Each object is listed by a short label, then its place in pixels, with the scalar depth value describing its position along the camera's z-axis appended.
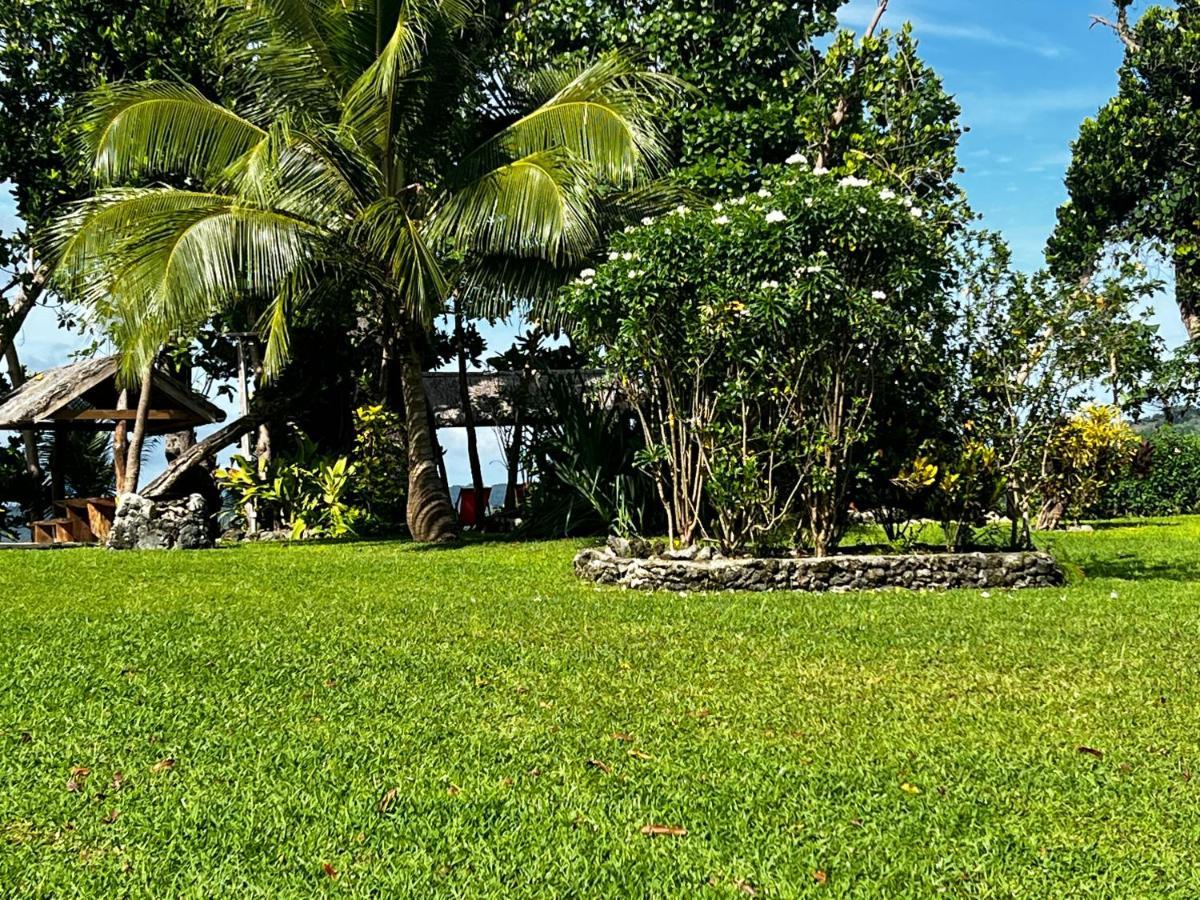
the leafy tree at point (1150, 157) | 25.80
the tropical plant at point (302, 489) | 18.17
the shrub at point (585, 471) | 14.48
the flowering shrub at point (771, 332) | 10.13
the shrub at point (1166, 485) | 23.08
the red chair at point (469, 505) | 20.85
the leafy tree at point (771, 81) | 18.72
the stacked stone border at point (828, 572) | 10.34
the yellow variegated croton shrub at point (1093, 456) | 14.91
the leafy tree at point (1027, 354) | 10.56
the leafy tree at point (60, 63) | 19.39
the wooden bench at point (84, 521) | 18.45
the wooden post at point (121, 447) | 18.98
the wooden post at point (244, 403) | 19.62
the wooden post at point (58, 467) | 20.14
